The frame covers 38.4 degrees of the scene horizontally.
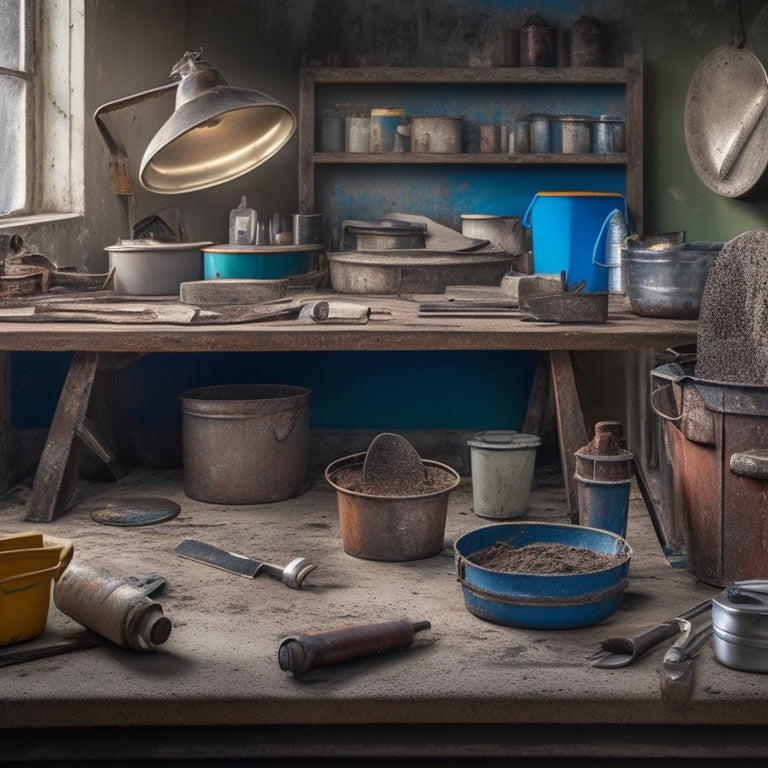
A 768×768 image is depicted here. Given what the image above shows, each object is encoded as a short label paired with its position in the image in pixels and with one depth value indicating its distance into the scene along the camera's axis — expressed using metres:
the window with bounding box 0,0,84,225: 4.46
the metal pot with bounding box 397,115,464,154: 5.63
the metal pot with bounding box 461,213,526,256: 5.53
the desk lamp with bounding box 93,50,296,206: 3.28
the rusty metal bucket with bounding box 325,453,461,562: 3.36
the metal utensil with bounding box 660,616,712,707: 2.38
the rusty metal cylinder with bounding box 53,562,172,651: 2.62
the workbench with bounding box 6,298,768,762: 2.39
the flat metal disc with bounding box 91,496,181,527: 3.77
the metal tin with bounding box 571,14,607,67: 5.73
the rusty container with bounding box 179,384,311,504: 3.95
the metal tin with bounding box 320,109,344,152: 5.77
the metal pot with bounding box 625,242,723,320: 3.71
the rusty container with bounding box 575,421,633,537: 3.32
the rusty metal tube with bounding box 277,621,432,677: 2.47
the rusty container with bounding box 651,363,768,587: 2.91
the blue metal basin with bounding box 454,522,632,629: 2.77
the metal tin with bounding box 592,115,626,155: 5.72
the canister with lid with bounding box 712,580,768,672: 2.46
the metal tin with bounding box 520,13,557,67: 5.72
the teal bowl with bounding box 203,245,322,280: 4.30
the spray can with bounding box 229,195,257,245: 4.83
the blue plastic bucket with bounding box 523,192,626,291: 4.67
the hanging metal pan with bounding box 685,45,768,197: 5.59
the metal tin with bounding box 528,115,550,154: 5.69
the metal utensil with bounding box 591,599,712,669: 2.54
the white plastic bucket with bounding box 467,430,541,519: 3.85
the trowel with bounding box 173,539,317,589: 3.15
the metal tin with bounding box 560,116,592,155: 5.68
